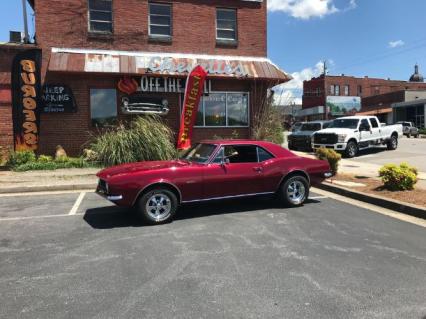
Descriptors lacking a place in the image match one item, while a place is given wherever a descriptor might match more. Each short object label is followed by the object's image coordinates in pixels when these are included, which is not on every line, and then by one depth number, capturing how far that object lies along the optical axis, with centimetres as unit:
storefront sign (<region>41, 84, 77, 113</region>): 1530
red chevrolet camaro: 705
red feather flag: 1570
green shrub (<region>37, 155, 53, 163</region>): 1412
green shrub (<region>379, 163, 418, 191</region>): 929
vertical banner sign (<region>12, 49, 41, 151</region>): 1437
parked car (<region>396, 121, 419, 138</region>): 4162
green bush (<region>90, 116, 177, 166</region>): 1336
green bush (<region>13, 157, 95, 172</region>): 1336
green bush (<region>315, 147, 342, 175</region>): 1207
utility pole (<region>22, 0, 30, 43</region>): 1743
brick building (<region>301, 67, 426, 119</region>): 7412
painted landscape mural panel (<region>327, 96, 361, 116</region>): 7381
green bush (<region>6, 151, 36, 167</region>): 1373
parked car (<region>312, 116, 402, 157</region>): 2059
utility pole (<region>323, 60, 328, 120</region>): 6980
